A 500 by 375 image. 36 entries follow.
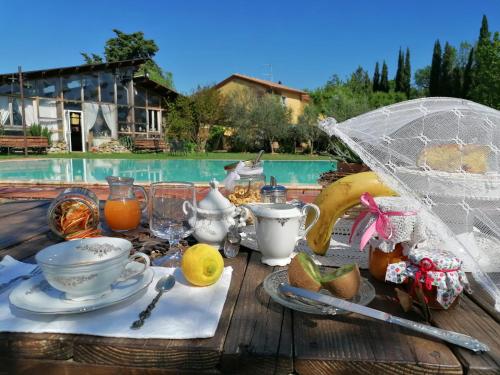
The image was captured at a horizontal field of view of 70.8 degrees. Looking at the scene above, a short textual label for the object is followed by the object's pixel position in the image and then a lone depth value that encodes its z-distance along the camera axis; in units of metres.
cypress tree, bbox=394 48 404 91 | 31.73
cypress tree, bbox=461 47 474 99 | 24.70
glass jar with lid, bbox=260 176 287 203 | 1.22
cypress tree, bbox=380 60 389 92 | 32.85
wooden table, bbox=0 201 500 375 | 0.57
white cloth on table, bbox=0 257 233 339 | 0.64
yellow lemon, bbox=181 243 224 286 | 0.82
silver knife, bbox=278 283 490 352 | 0.60
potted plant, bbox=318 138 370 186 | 1.59
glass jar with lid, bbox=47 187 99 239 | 1.21
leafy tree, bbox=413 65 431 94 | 38.58
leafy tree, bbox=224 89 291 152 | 19.20
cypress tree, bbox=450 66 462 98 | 25.47
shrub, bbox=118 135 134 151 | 16.80
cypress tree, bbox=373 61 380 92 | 33.62
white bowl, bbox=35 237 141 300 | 0.69
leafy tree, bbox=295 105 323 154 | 18.80
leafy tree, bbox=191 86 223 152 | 18.09
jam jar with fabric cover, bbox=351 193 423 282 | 0.86
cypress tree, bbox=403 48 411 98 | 31.72
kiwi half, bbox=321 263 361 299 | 0.74
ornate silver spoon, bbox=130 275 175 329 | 0.67
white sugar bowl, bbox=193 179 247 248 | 1.11
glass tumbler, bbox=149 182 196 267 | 1.08
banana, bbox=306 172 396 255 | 1.10
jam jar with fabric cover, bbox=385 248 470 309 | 0.73
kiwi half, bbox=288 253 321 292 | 0.76
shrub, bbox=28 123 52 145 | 14.41
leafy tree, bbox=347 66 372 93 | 29.33
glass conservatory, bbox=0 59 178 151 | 14.48
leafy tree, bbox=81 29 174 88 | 29.44
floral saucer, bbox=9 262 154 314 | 0.68
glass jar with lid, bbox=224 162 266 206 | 1.49
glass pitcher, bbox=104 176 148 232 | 1.30
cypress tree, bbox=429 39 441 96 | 27.00
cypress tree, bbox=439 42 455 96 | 25.91
